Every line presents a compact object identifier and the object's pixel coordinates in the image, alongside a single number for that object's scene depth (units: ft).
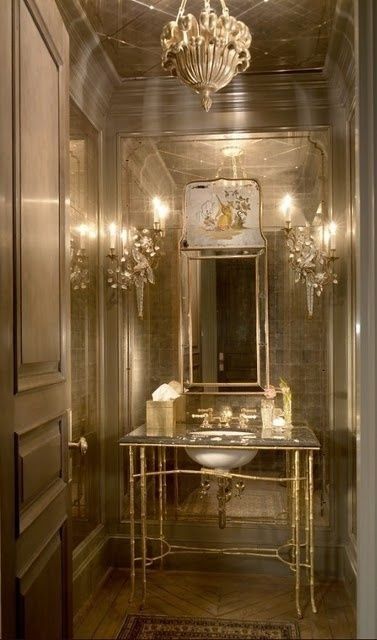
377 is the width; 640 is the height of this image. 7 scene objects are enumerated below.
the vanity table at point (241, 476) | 10.04
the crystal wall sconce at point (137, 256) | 11.79
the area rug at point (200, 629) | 9.23
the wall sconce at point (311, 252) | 11.37
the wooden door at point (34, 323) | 4.73
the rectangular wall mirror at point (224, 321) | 11.88
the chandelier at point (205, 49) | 7.54
